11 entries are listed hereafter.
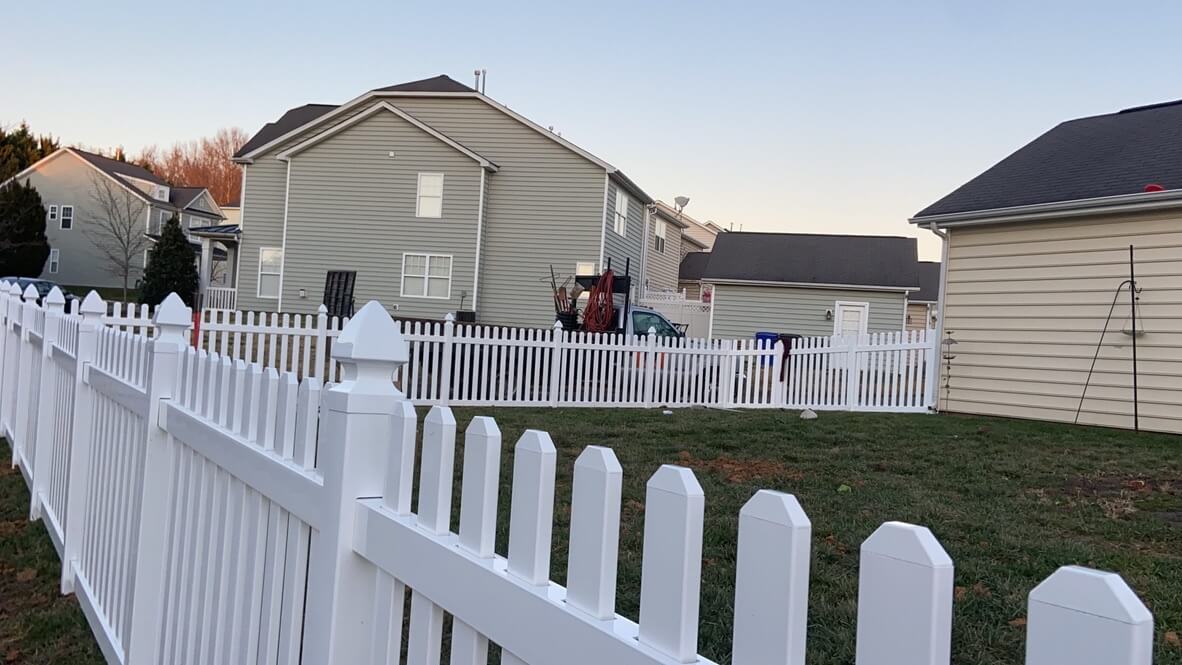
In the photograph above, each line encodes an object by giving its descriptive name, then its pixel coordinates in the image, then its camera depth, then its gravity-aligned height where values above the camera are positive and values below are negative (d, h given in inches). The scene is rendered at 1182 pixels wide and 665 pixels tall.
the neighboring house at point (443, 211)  868.6 +126.9
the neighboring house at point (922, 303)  1448.1 +100.1
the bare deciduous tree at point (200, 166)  2348.7 +424.1
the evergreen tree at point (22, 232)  1327.5 +115.3
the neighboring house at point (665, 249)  1109.7 +136.5
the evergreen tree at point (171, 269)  980.6 +51.4
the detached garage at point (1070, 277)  405.7 +49.9
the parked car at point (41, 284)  1090.0 +26.0
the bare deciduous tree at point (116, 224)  1373.0 +147.6
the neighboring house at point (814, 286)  1022.4 +83.3
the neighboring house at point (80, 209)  1496.1 +187.9
